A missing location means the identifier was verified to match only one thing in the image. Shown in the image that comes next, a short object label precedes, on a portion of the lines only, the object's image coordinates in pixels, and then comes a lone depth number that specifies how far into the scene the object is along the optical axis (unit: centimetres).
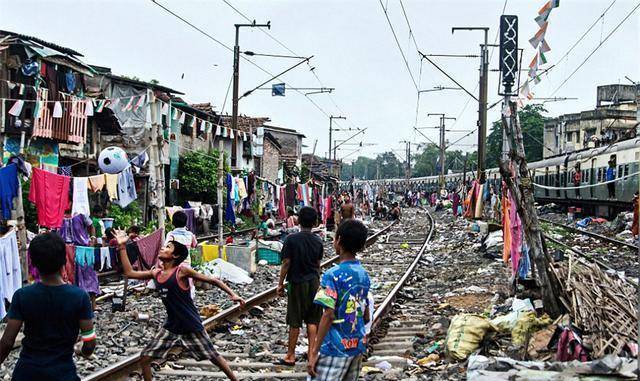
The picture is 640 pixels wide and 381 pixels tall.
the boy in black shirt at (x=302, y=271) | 666
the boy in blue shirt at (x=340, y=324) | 403
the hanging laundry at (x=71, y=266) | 946
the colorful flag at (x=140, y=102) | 1531
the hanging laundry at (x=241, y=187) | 2152
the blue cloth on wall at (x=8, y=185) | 909
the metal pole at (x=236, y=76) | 2252
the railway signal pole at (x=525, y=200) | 771
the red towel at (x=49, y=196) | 1106
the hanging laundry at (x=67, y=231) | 1064
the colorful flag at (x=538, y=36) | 1070
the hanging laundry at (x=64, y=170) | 1892
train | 2391
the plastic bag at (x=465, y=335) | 693
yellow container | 1399
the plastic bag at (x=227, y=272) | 1280
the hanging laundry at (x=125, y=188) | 1563
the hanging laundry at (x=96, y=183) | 1472
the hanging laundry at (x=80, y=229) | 1077
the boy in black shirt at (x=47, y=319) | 366
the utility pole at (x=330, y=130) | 5048
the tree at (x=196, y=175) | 2888
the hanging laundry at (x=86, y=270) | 956
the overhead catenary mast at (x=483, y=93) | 2456
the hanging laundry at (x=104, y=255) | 1019
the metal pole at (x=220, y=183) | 1460
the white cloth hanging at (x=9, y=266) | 819
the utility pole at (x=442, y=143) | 4809
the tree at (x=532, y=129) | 6003
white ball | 1503
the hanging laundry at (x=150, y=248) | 1144
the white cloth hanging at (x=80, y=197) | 1176
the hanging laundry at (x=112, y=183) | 1520
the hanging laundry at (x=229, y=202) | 1928
